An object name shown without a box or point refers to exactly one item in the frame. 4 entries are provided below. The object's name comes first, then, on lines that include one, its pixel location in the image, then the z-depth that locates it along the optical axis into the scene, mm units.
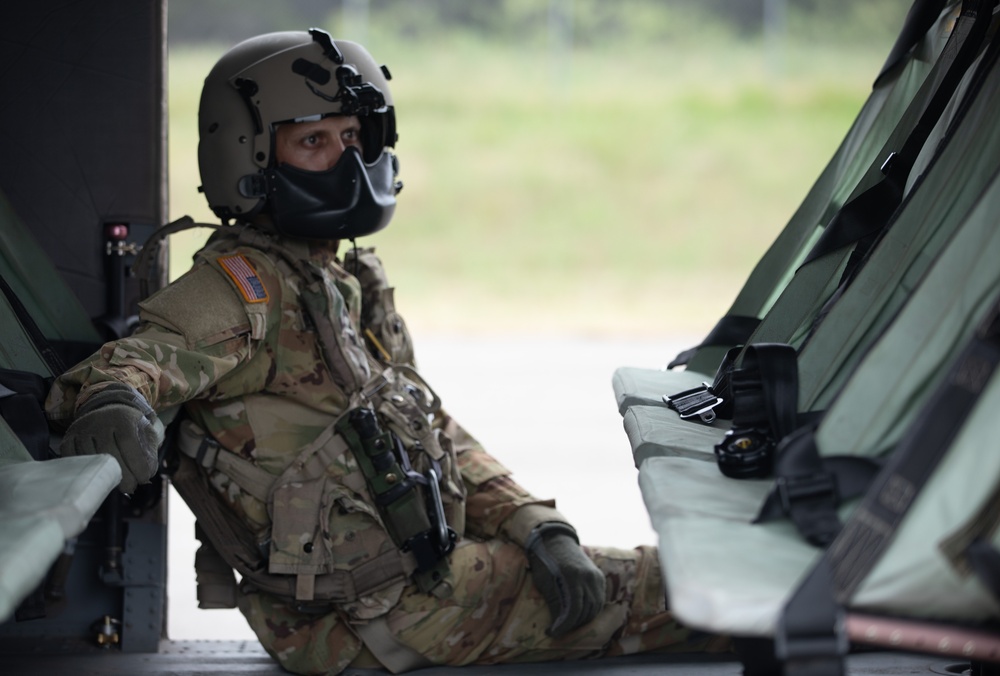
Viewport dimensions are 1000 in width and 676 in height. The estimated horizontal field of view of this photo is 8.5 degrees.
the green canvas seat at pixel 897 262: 8490
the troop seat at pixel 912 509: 7844
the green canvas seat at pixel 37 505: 8111
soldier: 8864
